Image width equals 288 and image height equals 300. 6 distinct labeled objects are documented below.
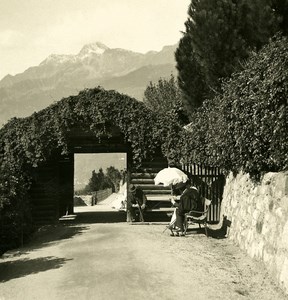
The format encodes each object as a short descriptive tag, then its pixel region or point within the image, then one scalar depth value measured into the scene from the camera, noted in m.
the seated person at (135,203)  16.38
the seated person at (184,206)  13.05
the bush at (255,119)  8.99
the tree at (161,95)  36.97
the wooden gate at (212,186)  16.39
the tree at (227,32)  16.20
